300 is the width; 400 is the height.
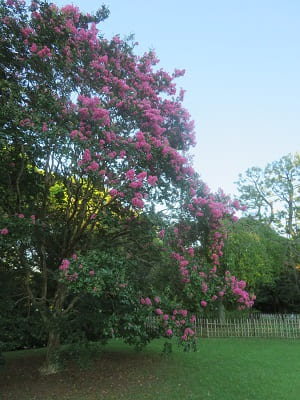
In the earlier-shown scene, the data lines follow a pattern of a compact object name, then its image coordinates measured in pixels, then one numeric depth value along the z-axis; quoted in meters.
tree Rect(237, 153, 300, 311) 24.41
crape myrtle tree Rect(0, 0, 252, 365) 5.94
